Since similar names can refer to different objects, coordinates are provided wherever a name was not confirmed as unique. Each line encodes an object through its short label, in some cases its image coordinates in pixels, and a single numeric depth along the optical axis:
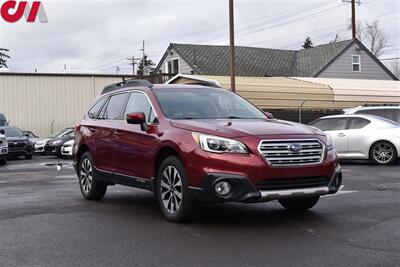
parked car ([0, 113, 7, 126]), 27.32
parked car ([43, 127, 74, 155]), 25.52
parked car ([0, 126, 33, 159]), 23.92
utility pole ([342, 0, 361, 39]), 38.91
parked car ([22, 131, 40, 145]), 28.64
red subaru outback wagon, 6.41
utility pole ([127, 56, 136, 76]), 86.29
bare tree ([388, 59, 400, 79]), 73.56
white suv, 17.41
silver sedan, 14.84
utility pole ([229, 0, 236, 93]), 24.42
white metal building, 34.75
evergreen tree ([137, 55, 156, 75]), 91.26
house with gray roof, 37.09
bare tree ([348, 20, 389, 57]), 66.94
